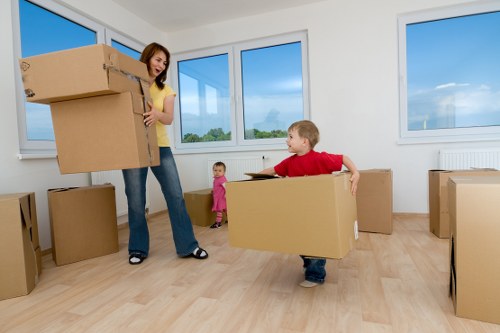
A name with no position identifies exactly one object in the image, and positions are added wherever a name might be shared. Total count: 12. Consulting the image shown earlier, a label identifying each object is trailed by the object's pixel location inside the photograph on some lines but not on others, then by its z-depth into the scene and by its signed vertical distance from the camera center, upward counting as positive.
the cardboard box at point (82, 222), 1.88 -0.42
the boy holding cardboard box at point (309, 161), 1.39 -0.06
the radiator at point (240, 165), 3.25 -0.16
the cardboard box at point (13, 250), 1.42 -0.42
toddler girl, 2.87 -0.40
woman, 1.78 -0.24
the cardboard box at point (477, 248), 1.04 -0.37
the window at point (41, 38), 2.13 +0.94
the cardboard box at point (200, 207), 2.86 -0.52
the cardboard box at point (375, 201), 2.33 -0.43
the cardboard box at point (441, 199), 2.09 -0.40
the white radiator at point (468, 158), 2.58 -0.14
